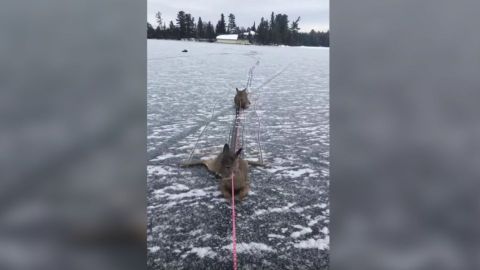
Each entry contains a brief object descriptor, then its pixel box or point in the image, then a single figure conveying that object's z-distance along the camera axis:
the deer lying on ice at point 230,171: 2.29
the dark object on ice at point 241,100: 5.20
